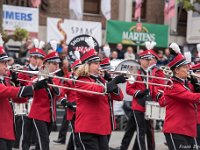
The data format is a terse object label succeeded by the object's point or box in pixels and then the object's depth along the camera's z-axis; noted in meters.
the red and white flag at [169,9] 25.17
